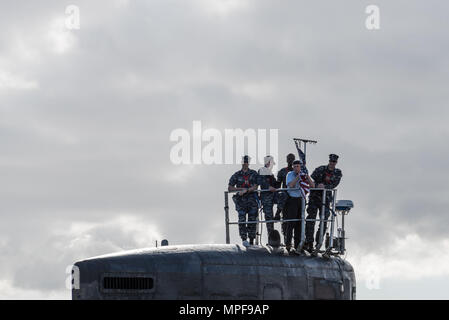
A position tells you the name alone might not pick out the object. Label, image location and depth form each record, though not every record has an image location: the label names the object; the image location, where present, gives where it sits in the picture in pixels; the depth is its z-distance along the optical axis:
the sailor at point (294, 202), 26.92
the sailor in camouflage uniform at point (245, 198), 27.72
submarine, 23.02
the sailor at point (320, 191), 27.47
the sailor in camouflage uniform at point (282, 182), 28.42
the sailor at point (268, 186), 28.12
